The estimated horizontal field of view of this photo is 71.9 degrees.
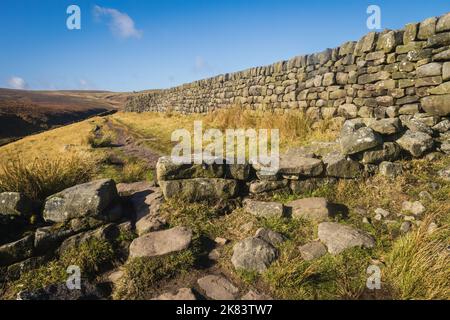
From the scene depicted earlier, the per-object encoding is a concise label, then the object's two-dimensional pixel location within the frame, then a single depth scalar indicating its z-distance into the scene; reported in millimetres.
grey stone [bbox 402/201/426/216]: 3455
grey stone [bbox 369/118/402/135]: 4543
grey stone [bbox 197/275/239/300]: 2558
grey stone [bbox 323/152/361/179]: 4199
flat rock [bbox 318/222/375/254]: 3018
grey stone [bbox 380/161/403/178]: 4129
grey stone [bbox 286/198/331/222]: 3566
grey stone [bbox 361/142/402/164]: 4268
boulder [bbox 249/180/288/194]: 4086
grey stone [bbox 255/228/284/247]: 3176
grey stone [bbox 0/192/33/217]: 3354
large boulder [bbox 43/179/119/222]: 3393
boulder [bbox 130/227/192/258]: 3008
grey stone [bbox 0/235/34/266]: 2971
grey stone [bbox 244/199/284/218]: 3646
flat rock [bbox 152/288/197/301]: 2496
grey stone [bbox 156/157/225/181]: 3938
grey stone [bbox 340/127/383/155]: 4227
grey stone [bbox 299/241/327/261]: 2953
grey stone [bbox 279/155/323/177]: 4117
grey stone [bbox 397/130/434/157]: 4391
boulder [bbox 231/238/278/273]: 2848
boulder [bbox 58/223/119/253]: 3164
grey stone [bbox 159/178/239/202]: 3889
